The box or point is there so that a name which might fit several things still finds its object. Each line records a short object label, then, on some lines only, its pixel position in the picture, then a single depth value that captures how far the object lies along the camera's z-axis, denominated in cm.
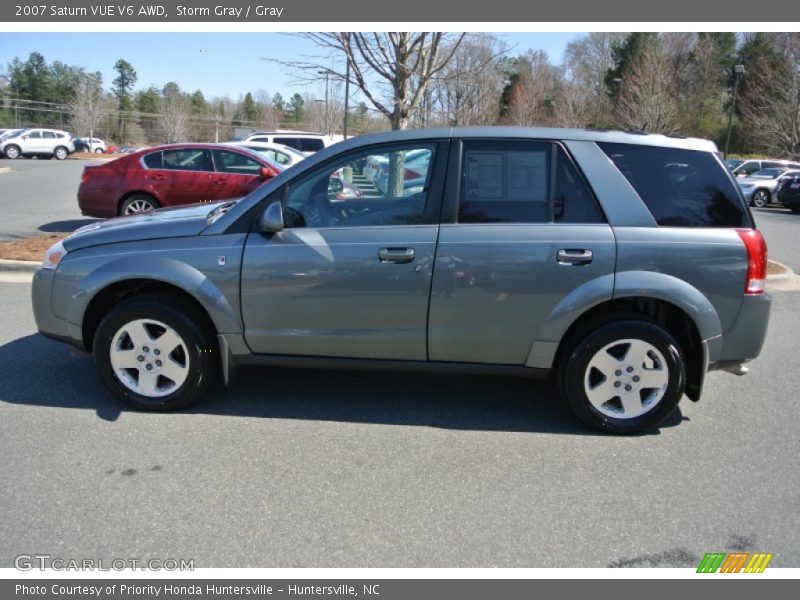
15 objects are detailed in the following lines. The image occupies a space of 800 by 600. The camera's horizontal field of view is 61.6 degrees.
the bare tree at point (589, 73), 3797
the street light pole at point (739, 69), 3103
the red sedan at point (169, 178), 1095
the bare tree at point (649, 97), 3388
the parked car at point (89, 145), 5609
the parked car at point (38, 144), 4138
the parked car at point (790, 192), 2109
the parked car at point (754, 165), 2633
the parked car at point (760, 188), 2388
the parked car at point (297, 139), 2000
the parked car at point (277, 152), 1355
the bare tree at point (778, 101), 3453
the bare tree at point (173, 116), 7919
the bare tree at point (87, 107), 7225
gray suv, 395
